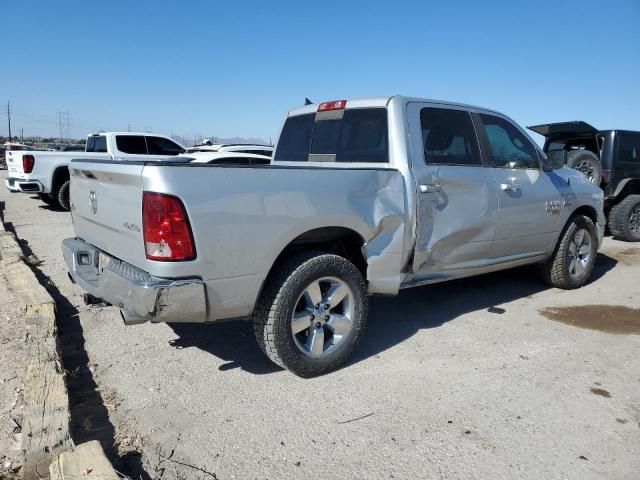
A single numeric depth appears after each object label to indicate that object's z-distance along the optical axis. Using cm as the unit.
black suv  811
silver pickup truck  271
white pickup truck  1069
